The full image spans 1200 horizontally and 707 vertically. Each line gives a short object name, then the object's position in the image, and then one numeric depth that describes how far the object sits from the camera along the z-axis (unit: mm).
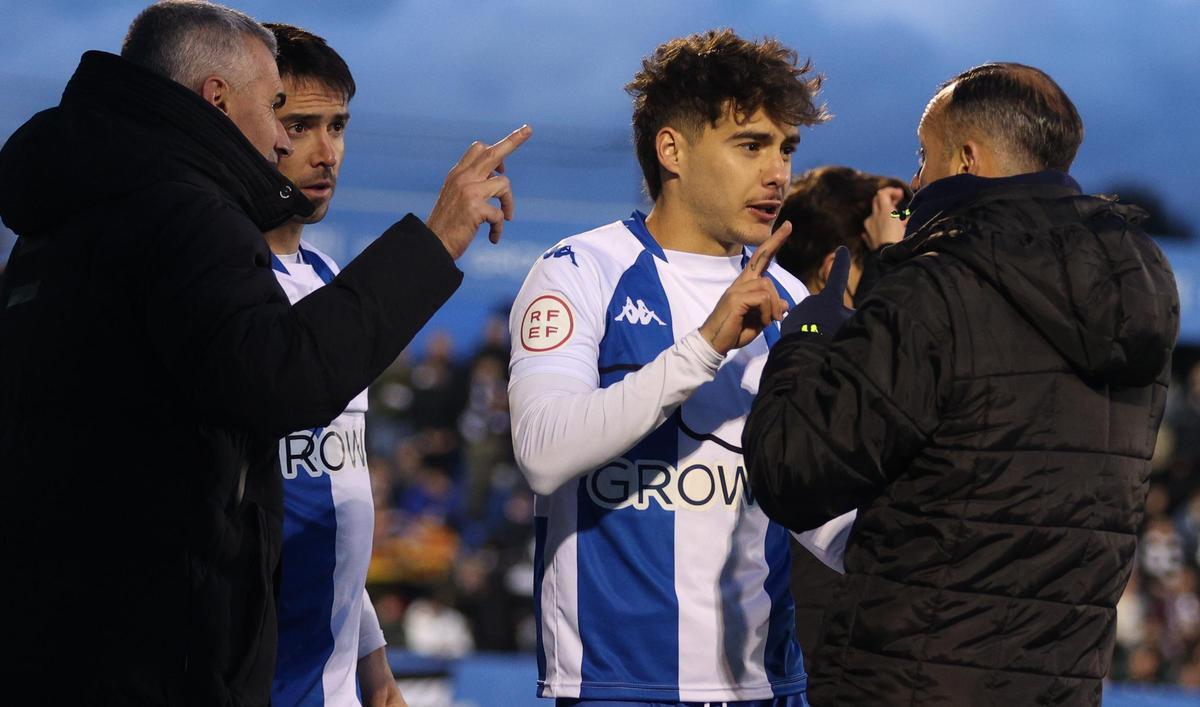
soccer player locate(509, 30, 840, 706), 5184
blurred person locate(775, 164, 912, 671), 7645
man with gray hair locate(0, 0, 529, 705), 3863
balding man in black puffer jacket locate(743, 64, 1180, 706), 4281
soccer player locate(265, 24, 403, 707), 5992
